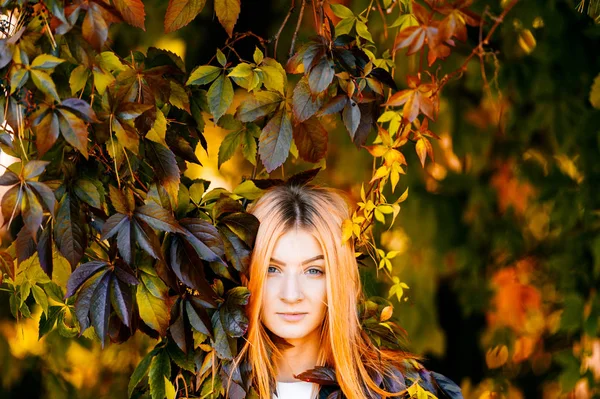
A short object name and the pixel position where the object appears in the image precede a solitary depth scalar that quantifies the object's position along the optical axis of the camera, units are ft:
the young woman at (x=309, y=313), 10.30
